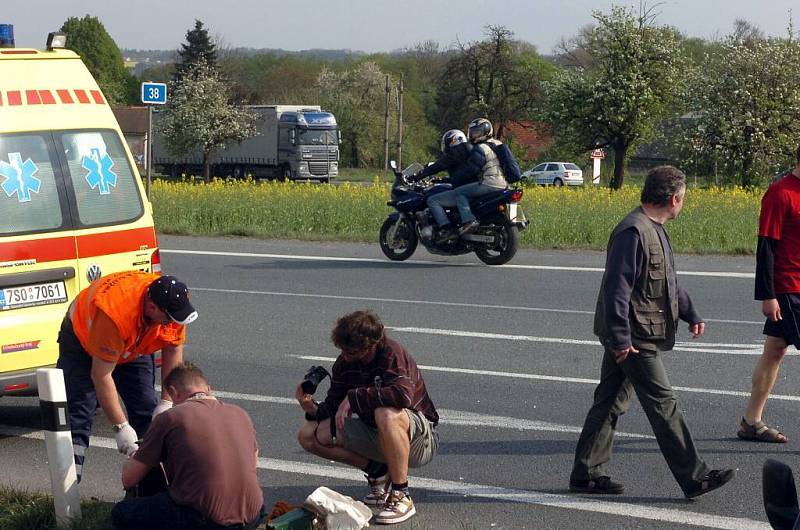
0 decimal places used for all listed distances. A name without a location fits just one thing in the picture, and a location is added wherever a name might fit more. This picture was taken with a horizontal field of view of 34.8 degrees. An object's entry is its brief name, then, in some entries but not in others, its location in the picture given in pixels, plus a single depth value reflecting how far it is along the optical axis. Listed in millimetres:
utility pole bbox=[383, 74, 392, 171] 66506
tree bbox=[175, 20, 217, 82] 94562
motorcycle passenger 16188
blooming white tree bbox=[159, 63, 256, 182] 63906
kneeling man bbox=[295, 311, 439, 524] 5984
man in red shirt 7129
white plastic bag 5629
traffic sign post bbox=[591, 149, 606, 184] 43938
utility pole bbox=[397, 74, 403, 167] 65500
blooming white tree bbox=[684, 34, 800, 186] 36094
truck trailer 62344
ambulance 7395
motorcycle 16266
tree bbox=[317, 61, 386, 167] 81812
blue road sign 23031
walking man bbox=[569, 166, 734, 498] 6242
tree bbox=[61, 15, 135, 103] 115375
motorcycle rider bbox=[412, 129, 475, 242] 16109
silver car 61906
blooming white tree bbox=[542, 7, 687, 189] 41000
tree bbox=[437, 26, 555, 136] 71312
